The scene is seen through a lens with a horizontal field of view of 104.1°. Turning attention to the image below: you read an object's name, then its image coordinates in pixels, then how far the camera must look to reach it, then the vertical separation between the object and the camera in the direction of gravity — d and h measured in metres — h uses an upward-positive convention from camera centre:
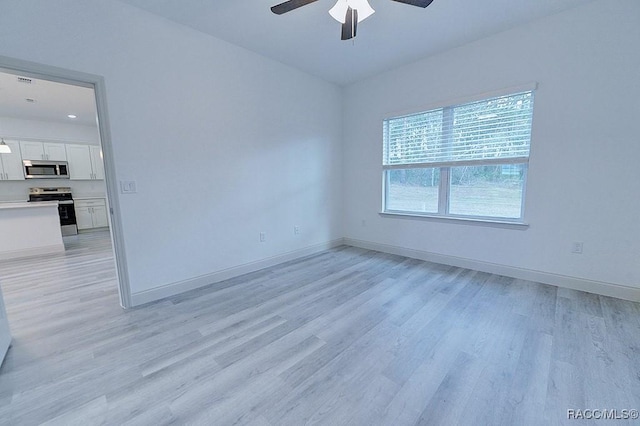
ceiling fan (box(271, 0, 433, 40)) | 1.88 +1.35
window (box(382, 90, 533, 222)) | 2.90 +0.26
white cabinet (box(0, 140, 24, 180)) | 5.42 +0.53
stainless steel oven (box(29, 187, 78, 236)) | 5.89 -0.34
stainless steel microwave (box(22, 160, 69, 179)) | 5.68 +0.43
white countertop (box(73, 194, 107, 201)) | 6.42 -0.27
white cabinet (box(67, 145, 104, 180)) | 6.30 +0.64
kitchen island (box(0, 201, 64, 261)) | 4.14 -0.72
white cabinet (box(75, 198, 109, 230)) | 6.34 -0.69
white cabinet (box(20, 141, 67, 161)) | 5.66 +0.86
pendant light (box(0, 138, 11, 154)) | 4.57 +0.74
